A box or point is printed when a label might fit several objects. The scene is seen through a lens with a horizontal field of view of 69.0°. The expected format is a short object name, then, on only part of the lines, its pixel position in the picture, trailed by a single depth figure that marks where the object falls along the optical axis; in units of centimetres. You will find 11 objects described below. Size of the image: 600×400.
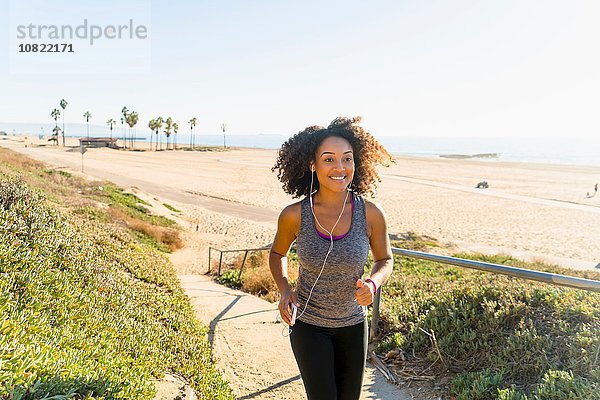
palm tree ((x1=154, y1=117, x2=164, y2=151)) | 11988
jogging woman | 232
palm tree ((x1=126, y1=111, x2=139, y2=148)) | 11256
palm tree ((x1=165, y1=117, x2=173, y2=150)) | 12175
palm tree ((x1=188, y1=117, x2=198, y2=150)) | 12912
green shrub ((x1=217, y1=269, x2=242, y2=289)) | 794
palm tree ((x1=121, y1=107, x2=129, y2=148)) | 11344
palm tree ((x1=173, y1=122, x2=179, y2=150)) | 12412
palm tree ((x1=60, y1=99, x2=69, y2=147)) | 11081
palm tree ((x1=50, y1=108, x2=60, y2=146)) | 11662
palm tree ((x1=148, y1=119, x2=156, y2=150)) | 12031
